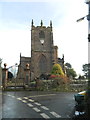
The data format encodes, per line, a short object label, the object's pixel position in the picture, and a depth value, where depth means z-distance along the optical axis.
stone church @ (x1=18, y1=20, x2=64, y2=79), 36.72
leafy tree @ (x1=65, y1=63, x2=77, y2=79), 41.71
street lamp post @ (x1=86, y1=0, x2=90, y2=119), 2.87
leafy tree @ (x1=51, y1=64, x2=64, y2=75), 31.86
